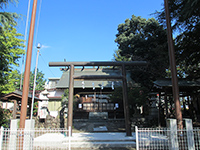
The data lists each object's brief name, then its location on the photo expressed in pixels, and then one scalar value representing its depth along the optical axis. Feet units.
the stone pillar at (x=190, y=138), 18.48
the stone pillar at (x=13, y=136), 18.45
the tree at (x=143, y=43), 55.52
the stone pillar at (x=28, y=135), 18.98
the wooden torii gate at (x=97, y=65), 32.12
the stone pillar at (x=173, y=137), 18.69
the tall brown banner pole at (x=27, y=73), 19.86
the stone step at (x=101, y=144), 25.30
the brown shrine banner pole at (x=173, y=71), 20.42
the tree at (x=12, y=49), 39.45
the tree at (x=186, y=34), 33.53
